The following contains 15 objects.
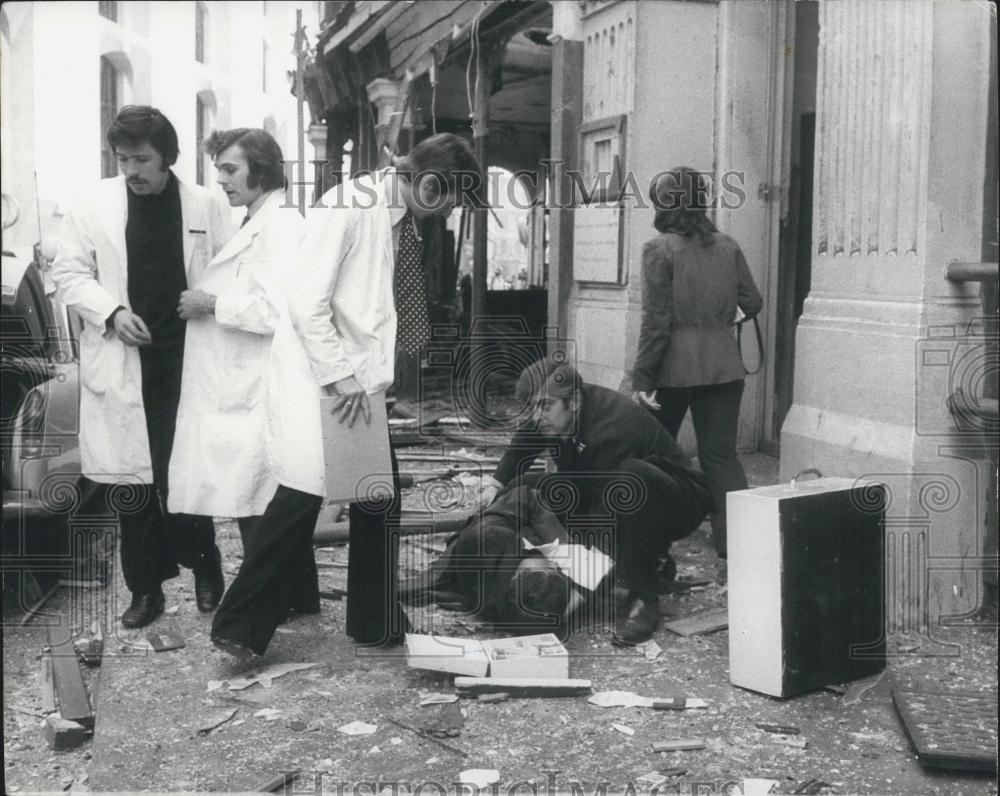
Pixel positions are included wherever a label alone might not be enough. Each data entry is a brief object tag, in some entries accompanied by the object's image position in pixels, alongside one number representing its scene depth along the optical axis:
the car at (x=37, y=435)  5.41
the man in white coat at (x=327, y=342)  3.98
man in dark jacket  4.73
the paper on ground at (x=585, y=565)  4.68
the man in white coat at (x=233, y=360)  4.58
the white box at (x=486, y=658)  4.06
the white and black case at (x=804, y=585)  3.95
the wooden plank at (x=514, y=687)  4.01
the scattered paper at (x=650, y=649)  4.46
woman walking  5.56
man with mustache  4.61
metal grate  3.38
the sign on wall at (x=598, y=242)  7.52
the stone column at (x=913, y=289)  4.48
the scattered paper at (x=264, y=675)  4.12
